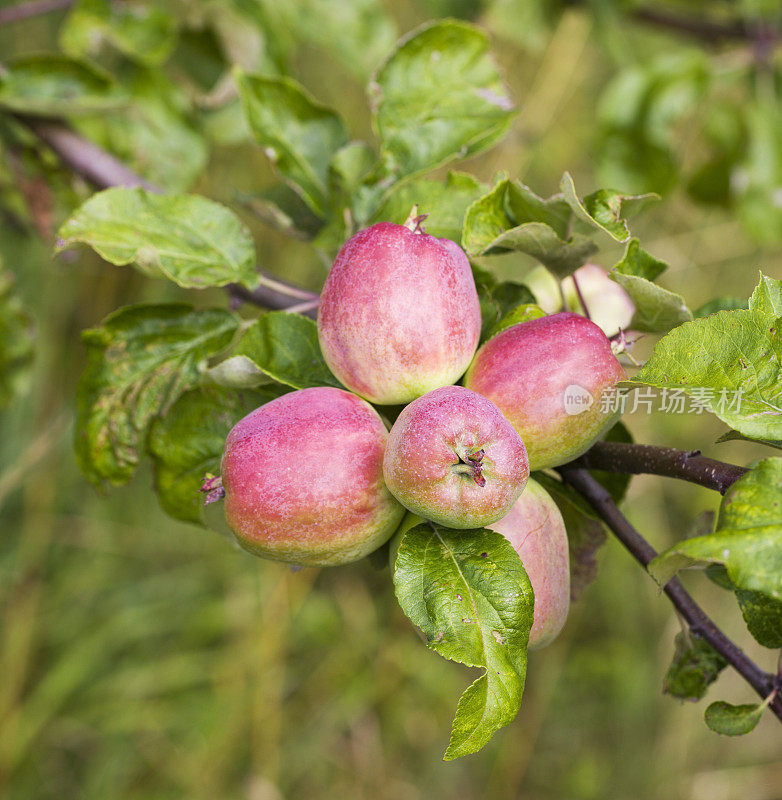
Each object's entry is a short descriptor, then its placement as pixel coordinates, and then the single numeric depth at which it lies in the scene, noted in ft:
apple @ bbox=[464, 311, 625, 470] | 2.12
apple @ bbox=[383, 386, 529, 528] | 2.04
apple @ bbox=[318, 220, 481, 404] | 2.13
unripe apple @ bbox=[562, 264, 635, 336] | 2.41
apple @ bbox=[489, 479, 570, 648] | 2.14
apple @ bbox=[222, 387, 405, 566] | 2.09
